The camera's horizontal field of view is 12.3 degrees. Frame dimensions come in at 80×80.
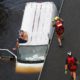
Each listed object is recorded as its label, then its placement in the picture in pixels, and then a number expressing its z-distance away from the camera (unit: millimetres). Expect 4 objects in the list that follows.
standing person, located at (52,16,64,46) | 23609
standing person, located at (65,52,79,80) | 20344
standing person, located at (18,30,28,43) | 26520
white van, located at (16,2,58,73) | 25062
